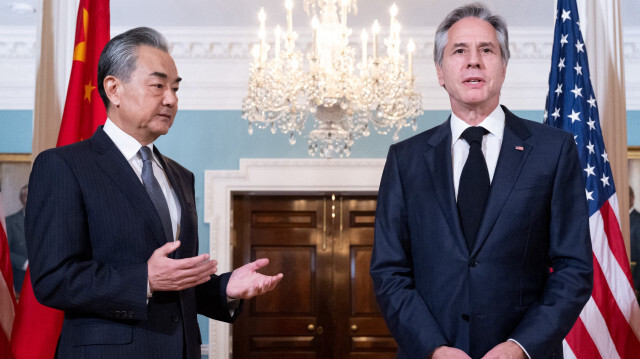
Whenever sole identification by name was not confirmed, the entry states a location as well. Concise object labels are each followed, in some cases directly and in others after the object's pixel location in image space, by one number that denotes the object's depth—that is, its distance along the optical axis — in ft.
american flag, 9.32
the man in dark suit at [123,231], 5.09
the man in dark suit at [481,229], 5.28
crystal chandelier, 13.34
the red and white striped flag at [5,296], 8.77
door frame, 18.49
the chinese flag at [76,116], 8.73
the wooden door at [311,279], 19.16
